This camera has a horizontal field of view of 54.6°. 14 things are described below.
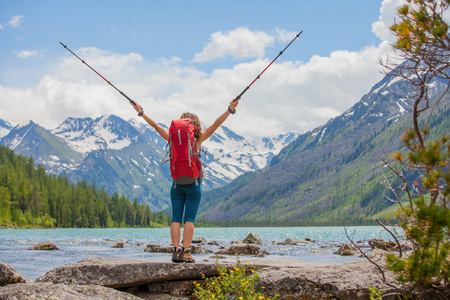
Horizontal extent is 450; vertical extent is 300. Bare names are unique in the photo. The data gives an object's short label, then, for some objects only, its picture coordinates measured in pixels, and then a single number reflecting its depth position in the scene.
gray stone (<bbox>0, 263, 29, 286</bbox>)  10.50
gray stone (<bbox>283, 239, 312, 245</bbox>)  61.84
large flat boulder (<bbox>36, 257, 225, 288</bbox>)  10.65
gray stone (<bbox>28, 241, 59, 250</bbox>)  41.44
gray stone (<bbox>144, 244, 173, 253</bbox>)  37.88
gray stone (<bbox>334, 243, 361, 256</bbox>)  39.09
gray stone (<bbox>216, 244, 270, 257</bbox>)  31.91
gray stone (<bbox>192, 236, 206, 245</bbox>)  60.51
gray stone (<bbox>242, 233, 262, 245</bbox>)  53.97
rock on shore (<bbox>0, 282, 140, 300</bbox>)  7.11
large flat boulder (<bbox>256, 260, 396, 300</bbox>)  8.62
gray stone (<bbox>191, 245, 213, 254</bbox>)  38.64
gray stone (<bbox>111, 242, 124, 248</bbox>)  51.01
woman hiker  10.88
